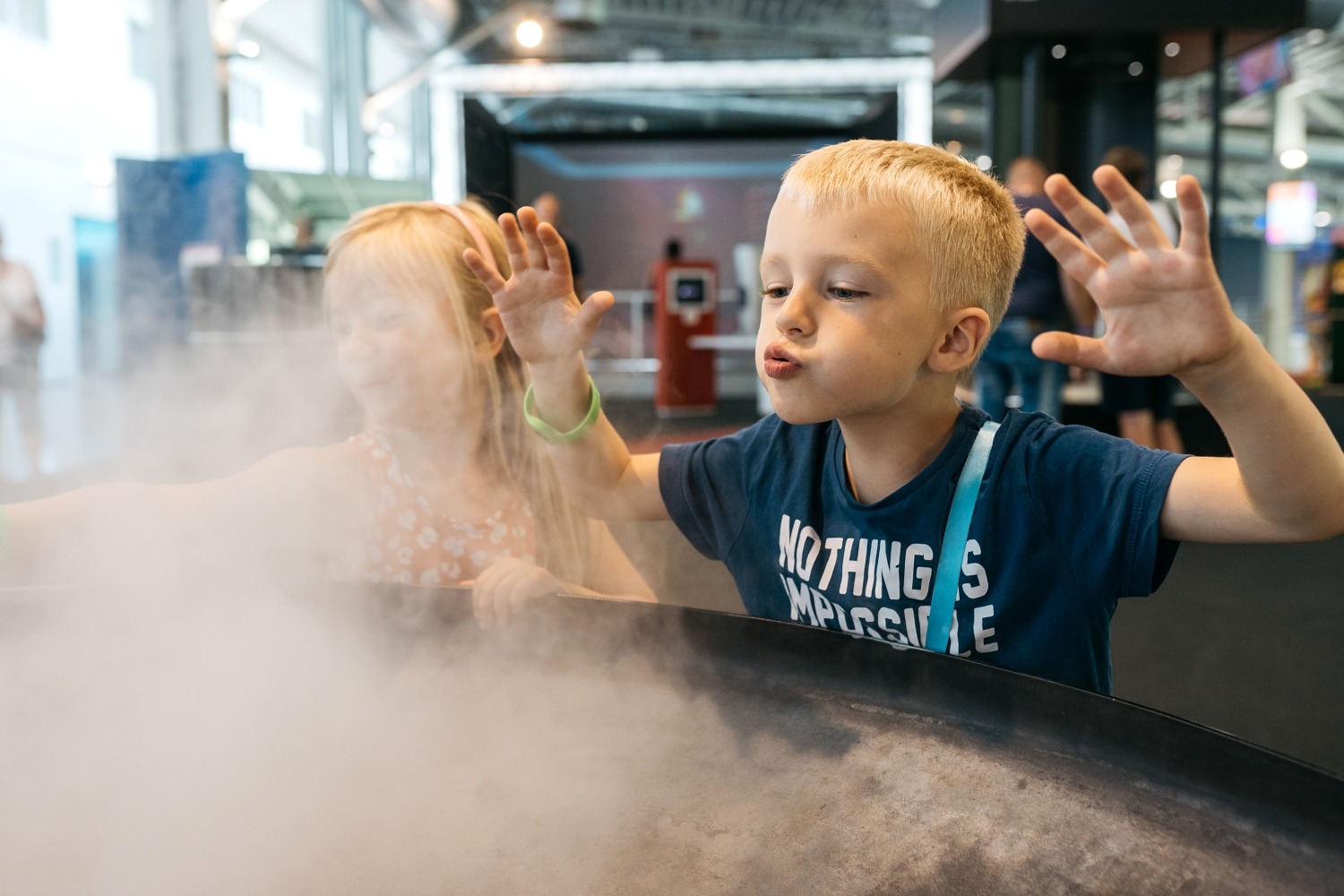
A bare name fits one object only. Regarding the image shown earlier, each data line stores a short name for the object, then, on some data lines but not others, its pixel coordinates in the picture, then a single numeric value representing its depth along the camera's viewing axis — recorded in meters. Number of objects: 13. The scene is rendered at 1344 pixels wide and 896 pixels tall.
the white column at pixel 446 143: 10.66
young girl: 0.93
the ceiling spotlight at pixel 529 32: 8.78
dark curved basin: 0.52
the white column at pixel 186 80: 6.38
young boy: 0.66
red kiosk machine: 6.92
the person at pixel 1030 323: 3.55
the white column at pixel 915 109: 11.05
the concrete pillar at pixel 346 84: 8.72
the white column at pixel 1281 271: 7.32
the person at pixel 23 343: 3.33
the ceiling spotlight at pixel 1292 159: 10.49
